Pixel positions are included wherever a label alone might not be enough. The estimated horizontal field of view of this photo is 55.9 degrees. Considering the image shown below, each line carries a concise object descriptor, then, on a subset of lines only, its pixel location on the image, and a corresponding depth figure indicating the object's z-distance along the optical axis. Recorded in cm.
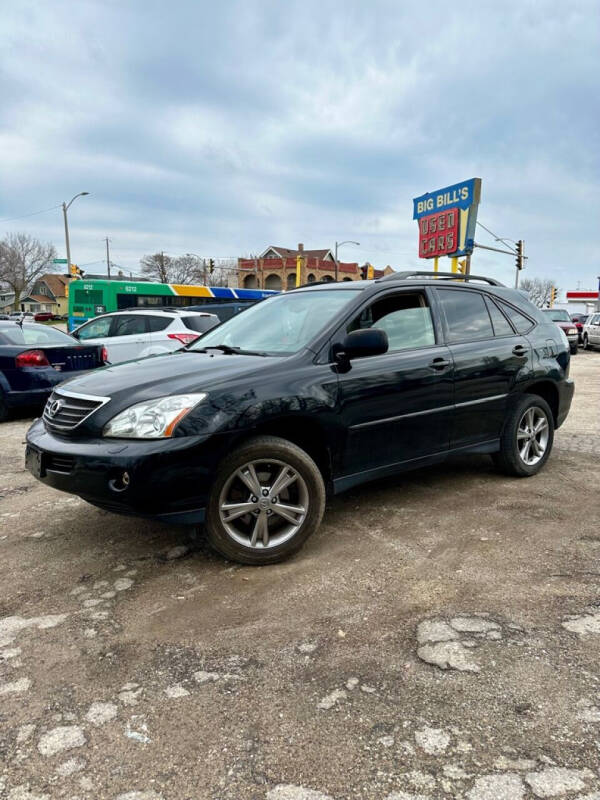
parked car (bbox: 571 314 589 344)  2977
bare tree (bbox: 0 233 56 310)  7412
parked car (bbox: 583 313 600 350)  2433
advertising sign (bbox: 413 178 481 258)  2453
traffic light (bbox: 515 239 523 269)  3197
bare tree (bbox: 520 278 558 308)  9774
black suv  301
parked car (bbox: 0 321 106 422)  753
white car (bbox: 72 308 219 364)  1062
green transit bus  2411
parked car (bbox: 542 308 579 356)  2202
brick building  7175
